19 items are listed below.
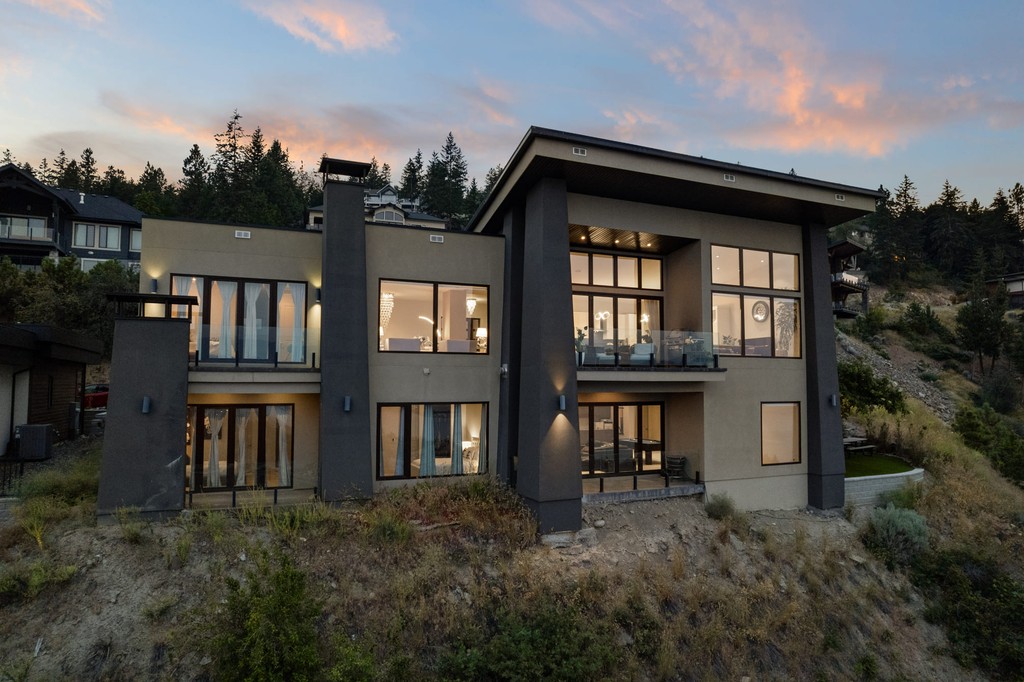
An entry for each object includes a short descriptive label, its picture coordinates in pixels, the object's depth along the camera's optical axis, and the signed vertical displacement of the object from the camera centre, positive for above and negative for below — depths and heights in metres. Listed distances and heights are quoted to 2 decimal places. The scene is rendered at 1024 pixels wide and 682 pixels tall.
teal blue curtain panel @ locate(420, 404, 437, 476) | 12.29 -1.78
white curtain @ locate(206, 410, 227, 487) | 11.41 -1.68
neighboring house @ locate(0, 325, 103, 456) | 11.98 -0.12
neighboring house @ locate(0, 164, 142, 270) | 29.00 +9.06
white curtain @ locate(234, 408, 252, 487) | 11.55 -1.53
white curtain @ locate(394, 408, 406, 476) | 12.07 -1.94
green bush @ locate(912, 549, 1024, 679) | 10.04 -4.99
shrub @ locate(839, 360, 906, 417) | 17.30 -0.62
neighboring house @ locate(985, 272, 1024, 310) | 45.59 +7.79
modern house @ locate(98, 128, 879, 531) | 10.89 +0.64
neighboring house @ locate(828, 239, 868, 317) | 30.70 +6.47
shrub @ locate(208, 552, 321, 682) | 6.14 -3.26
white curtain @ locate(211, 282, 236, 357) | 11.77 +1.64
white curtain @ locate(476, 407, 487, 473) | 12.75 -2.00
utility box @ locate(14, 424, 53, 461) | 11.39 -1.54
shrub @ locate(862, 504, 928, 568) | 12.45 -4.02
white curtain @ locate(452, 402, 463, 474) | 12.53 -1.65
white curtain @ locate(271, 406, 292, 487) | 11.84 -1.69
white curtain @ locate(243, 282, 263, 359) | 11.96 +1.62
